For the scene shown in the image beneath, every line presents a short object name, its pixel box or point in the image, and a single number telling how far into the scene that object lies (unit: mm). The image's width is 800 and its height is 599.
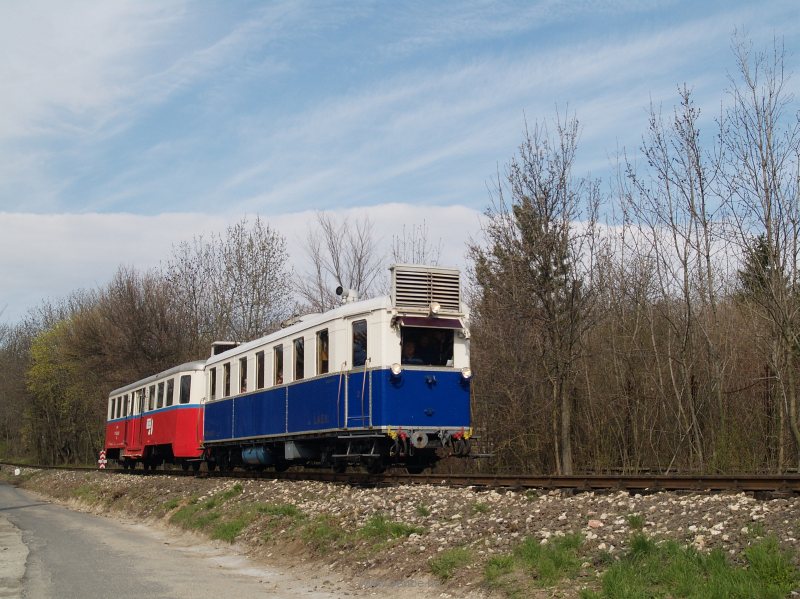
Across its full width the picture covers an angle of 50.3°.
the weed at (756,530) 6988
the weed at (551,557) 7301
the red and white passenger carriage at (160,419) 23344
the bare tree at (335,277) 35688
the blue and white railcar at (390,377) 13992
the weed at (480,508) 10066
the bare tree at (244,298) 40625
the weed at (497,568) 7682
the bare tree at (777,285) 13555
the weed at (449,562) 8242
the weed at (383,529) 9984
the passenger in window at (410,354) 14242
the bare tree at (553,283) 16688
